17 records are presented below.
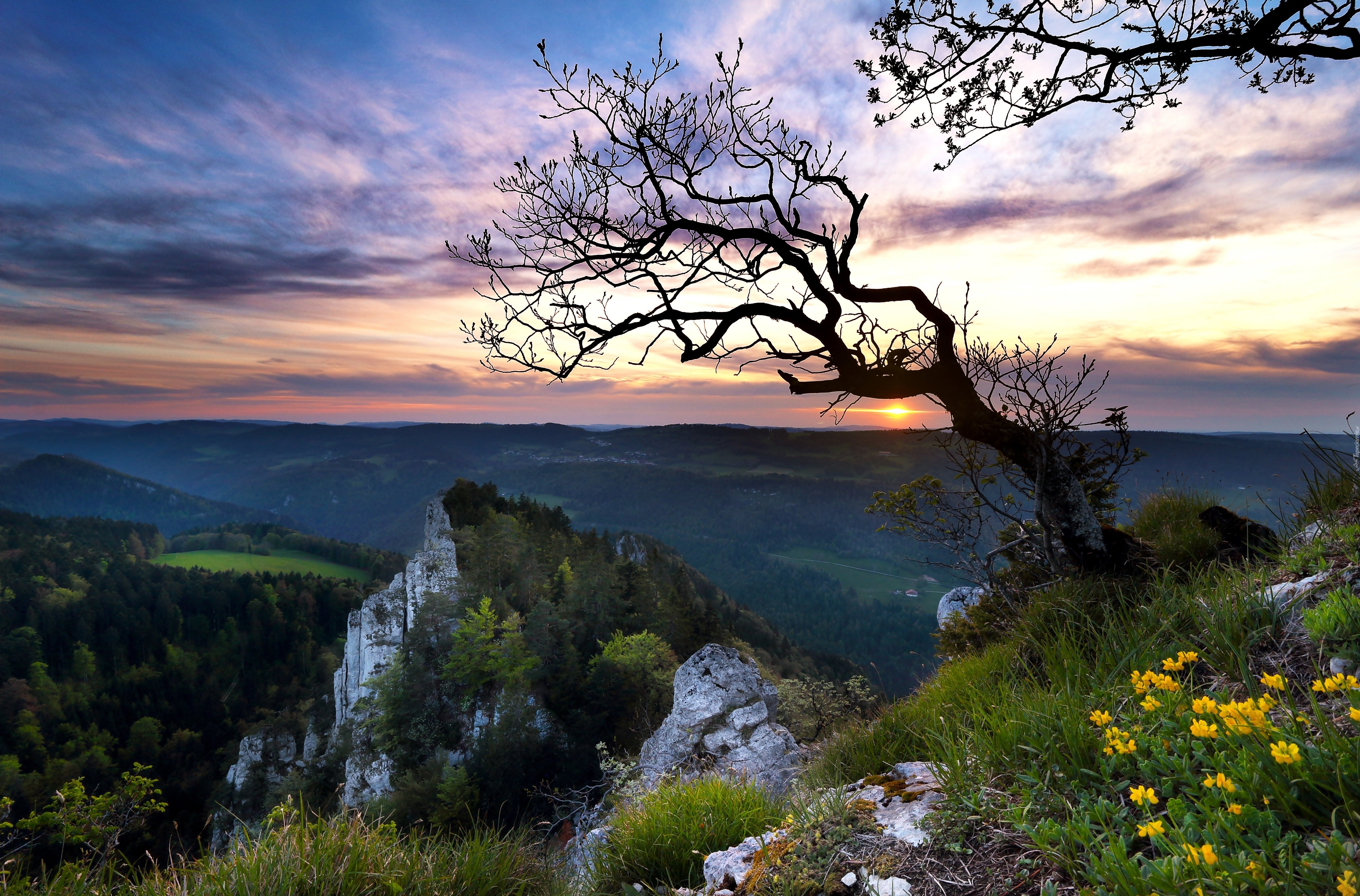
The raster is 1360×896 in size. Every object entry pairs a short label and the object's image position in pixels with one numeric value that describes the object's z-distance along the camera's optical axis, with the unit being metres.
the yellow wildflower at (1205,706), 2.10
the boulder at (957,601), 10.45
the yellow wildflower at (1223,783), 1.83
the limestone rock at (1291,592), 3.40
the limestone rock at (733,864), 2.97
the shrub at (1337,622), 2.83
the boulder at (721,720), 14.05
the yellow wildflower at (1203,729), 2.00
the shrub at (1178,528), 6.07
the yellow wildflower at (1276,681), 2.11
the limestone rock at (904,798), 2.88
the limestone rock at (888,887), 2.46
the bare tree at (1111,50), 5.21
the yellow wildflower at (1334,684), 1.99
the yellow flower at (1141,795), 1.95
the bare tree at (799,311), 6.48
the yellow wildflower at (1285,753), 1.79
